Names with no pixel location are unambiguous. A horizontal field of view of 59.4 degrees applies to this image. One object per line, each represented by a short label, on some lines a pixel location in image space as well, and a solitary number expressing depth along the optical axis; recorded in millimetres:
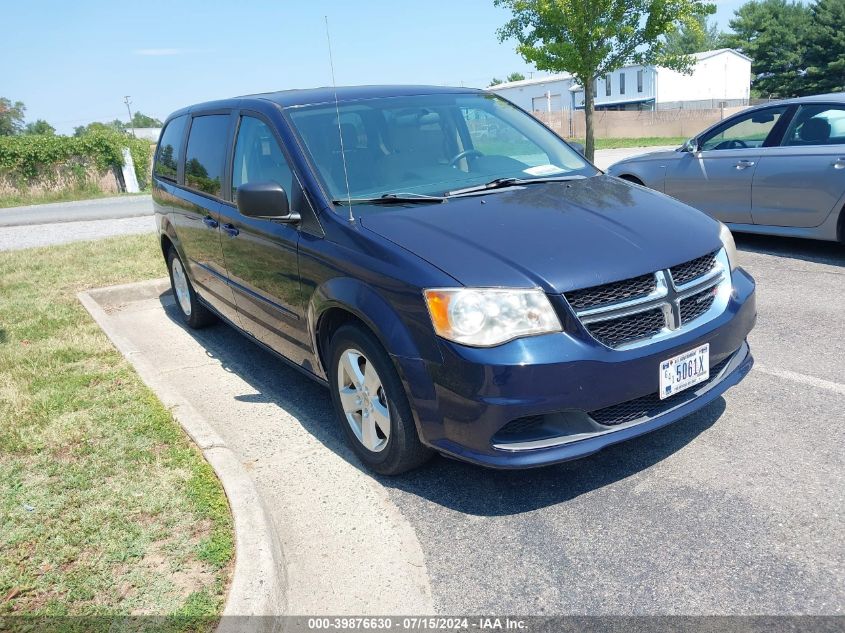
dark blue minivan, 3051
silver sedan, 7008
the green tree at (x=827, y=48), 54469
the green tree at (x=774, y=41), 61250
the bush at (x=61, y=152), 23734
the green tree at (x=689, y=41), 90688
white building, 57750
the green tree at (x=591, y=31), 18500
